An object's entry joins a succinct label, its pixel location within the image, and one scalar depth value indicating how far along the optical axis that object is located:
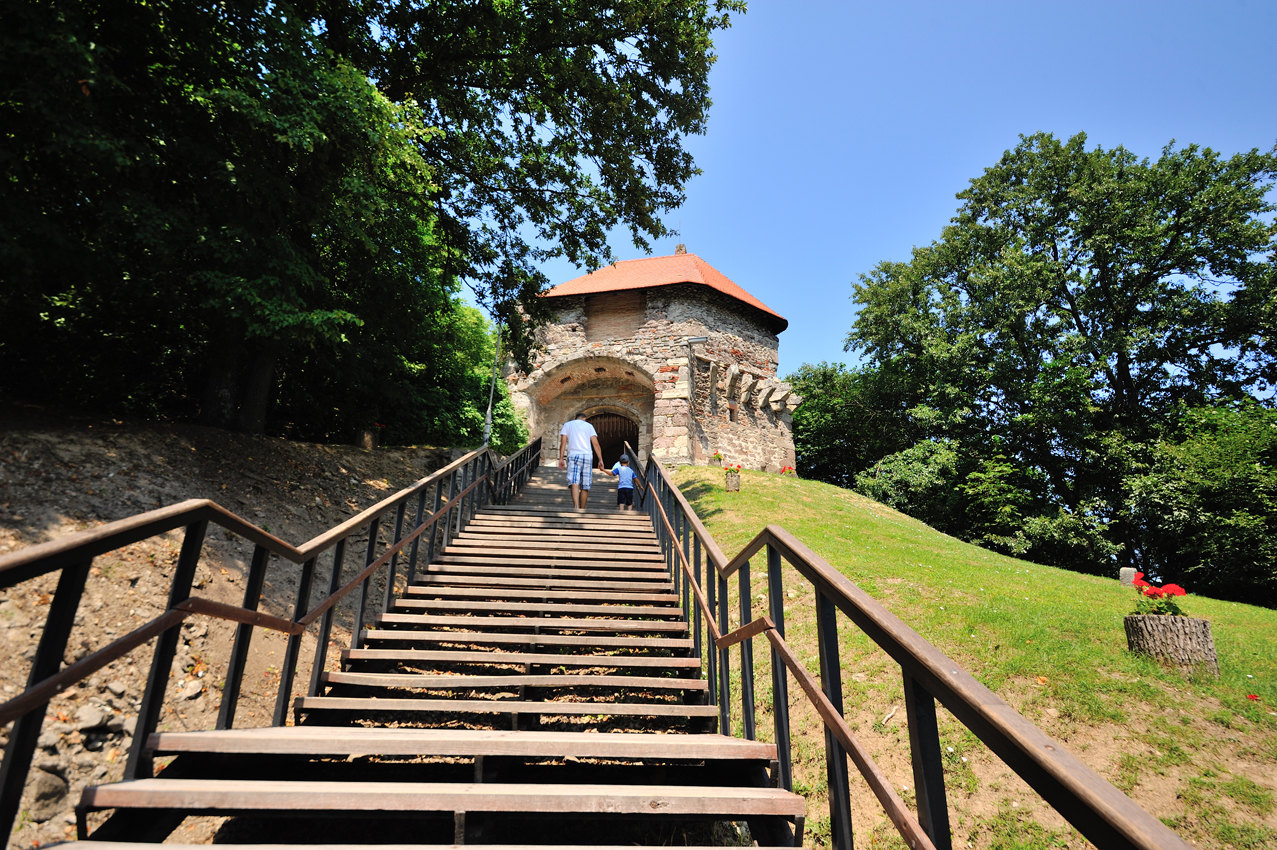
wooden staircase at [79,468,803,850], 1.90
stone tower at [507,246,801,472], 16.45
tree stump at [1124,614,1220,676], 5.25
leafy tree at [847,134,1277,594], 16.22
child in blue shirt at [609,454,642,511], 9.05
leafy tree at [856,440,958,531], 17.62
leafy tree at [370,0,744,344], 7.78
